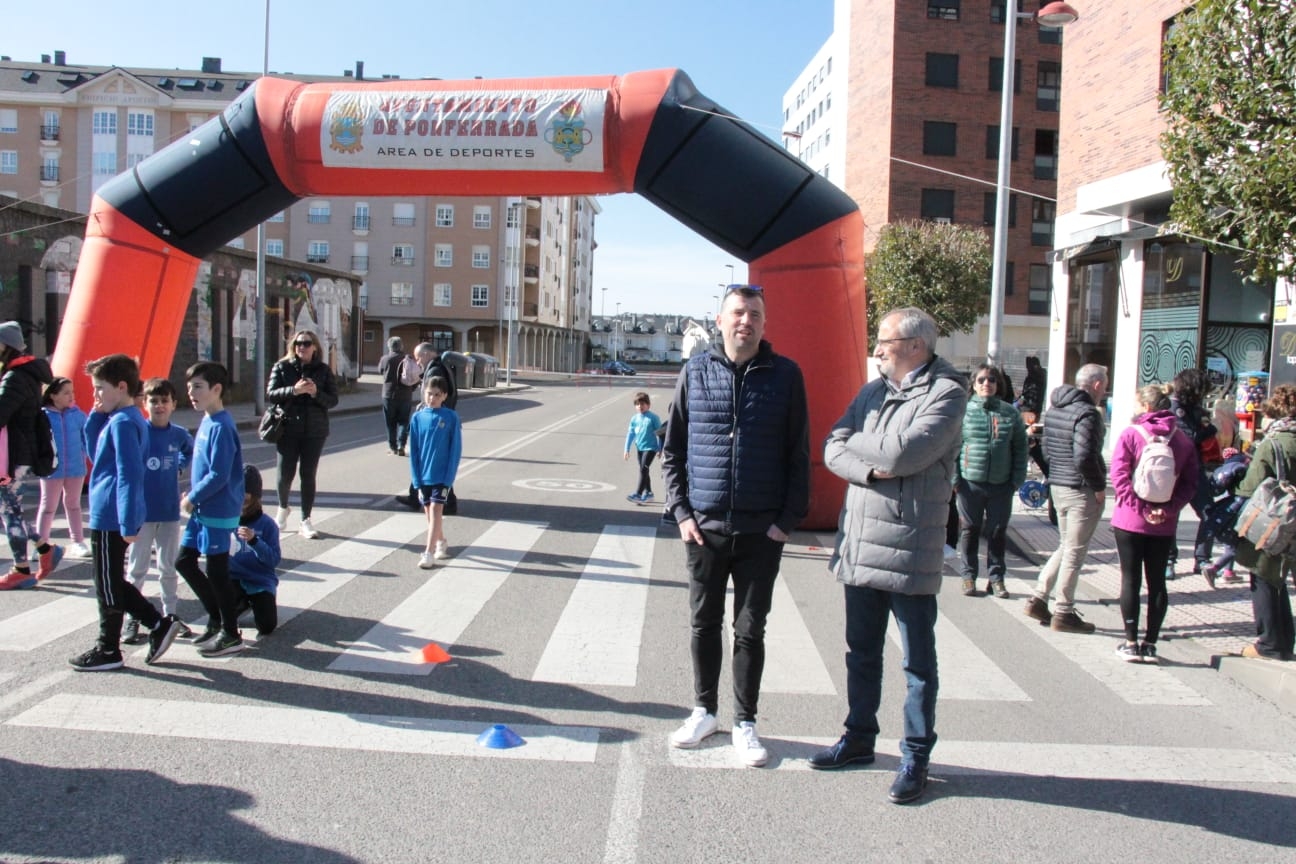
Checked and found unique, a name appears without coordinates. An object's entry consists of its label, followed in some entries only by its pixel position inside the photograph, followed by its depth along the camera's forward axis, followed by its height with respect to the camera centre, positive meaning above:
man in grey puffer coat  3.79 -0.50
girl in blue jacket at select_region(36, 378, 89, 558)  7.12 -0.66
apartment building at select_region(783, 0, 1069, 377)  43.03 +11.62
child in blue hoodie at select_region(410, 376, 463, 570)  7.82 -0.64
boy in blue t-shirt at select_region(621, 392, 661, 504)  11.77 -0.73
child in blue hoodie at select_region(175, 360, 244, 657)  5.18 -0.75
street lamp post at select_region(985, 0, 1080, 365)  14.84 +2.75
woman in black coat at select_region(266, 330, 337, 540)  8.57 -0.36
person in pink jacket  5.83 -0.78
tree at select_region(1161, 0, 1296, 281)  6.47 +1.88
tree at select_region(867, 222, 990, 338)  34.72 +4.11
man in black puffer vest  4.13 -0.43
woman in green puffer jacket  7.33 -0.60
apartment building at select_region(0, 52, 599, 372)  62.62 +10.55
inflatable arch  9.60 +2.00
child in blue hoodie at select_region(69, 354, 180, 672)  4.88 -0.80
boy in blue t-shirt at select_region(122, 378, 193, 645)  5.09 -0.66
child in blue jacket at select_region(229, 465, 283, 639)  5.56 -1.11
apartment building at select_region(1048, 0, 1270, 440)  14.35 +2.24
